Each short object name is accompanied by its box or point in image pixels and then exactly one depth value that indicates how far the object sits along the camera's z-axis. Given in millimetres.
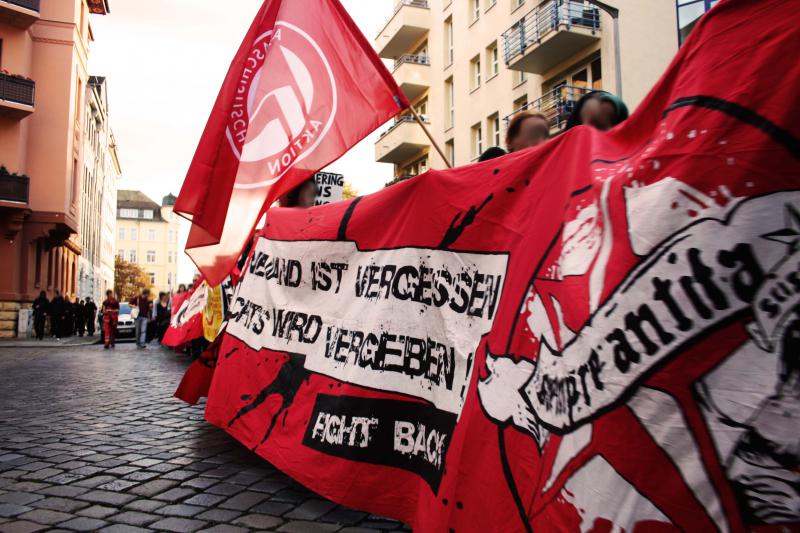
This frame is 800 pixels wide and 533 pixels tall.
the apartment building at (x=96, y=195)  42062
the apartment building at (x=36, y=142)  27391
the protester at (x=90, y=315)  30656
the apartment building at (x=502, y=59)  19250
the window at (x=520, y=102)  24805
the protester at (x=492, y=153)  4379
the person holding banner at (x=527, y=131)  4273
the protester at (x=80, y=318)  30234
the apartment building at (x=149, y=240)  110988
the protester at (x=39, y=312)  26203
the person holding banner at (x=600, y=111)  3783
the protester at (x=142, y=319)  20328
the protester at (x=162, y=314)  23016
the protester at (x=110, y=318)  20672
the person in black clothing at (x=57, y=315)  26094
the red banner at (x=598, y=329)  1873
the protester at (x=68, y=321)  28173
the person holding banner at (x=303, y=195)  5551
